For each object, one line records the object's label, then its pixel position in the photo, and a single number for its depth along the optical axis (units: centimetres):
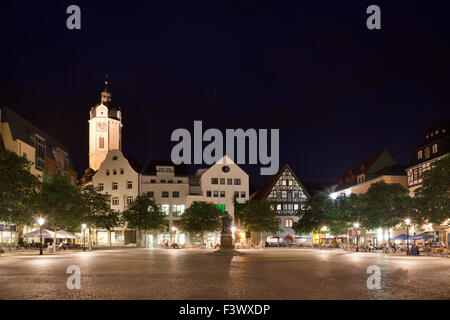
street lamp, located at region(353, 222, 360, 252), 7443
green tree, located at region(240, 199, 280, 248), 8944
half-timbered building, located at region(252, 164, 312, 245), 10169
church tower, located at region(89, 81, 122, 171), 13612
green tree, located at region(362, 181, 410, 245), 6269
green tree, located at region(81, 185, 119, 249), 7394
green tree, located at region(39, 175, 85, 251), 6200
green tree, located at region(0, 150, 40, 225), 4466
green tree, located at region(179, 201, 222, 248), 8431
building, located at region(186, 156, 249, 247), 9894
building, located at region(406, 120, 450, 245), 6819
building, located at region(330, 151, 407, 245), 8644
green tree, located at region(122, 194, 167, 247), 8481
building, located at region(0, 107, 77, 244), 7281
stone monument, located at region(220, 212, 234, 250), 5716
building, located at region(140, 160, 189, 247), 9519
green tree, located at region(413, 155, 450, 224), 4588
